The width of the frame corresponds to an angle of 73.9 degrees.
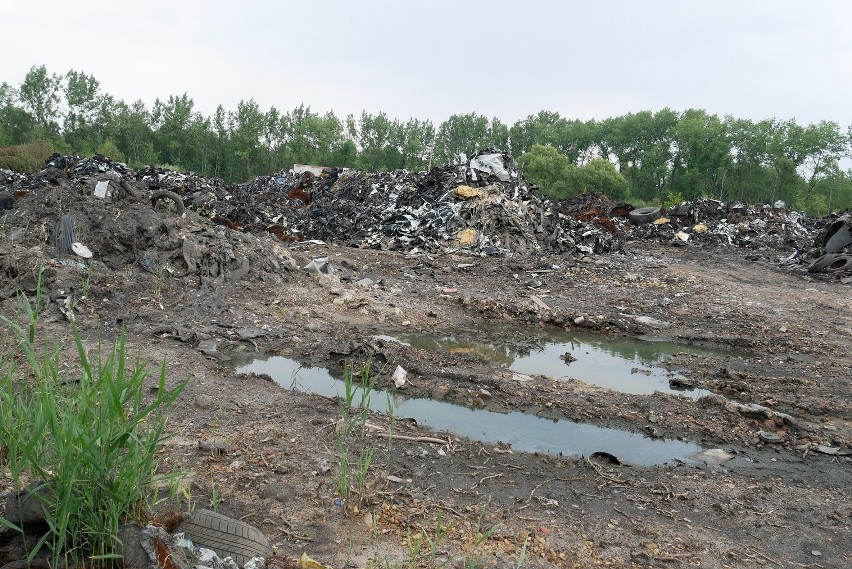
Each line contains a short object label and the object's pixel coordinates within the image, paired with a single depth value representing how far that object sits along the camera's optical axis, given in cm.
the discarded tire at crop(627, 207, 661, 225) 2273
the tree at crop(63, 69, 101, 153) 4597
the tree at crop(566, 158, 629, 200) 4181
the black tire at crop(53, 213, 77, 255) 769
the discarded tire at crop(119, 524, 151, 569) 196
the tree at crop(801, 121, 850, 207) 4122
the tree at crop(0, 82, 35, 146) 4266
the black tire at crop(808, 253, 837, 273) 1332
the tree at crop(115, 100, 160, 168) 4550
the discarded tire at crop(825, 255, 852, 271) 1278
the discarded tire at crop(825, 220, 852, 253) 1392
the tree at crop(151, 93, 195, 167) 4659
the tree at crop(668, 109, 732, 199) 4459
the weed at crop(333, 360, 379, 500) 298
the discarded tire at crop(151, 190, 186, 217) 996
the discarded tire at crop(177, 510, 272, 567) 233
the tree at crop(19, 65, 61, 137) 4525
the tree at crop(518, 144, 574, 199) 4341
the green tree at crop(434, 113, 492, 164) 6066
